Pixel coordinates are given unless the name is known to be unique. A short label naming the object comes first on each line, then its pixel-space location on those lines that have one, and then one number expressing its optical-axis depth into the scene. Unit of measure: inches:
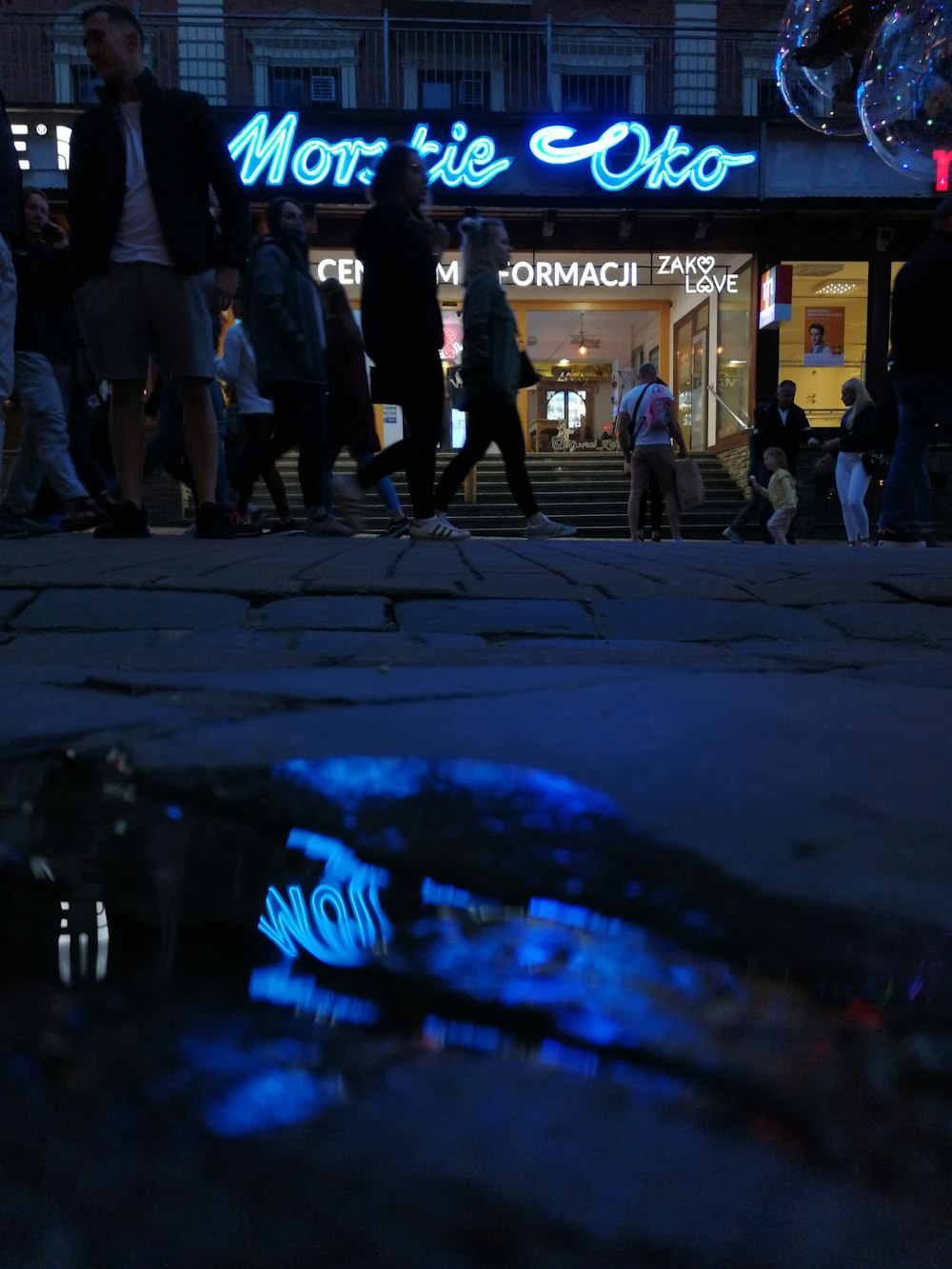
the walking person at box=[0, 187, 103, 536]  224.4
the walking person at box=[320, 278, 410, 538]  243.3
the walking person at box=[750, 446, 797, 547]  358.0
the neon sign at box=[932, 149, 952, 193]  189.3
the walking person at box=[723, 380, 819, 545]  391.5
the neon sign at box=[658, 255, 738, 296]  639.8
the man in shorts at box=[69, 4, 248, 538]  165.8
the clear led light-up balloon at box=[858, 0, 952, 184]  177.3
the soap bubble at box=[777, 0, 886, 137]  194.9
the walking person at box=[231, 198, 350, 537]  210.4
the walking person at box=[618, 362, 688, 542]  312.3
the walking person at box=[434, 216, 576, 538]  219.9
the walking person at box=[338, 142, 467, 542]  190.4
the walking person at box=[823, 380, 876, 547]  318.0
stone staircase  518.6
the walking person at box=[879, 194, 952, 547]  223.1
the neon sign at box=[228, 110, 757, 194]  560.1
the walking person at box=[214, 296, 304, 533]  250.7
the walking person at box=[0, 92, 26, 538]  156.3
